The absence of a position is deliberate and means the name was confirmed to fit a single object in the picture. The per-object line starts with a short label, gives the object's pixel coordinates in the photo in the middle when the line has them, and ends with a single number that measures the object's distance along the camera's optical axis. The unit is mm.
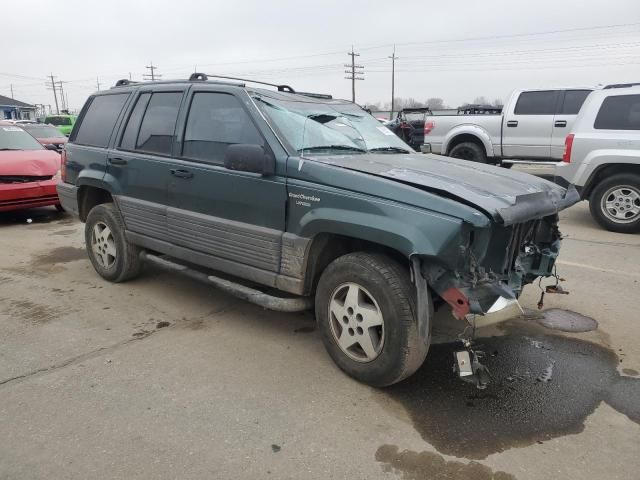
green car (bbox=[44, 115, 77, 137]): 31245
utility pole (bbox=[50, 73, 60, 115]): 91306
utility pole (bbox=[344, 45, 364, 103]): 61219
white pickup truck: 11188
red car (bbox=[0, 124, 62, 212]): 7906
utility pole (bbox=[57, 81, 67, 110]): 94875
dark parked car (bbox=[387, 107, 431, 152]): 19750
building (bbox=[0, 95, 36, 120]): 53906
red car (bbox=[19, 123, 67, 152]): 15406
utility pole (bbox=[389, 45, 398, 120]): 60875
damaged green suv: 2889
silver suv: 7098
